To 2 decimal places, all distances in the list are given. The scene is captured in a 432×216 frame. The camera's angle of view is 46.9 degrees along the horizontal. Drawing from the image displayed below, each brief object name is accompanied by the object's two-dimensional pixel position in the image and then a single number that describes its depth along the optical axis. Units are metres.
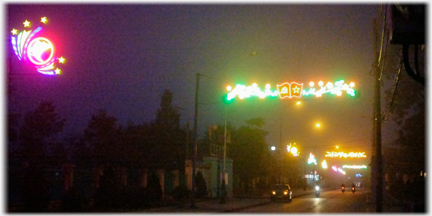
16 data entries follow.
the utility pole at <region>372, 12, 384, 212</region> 24.09
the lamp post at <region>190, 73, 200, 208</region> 29.79
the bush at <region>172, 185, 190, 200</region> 36.91
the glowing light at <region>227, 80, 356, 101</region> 24.02
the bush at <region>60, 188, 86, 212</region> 23.95
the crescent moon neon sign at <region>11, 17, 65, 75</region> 16.31
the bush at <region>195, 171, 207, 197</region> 40.81
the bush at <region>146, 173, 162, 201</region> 30.60
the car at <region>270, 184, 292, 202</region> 40.59
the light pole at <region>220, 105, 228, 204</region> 34.54
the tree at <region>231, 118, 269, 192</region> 59.94
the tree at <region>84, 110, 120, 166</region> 40.69
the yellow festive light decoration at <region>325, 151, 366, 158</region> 66.06
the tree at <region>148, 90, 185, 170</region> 49.81
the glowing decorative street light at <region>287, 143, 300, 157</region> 45.36
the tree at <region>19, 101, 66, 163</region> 30.05
